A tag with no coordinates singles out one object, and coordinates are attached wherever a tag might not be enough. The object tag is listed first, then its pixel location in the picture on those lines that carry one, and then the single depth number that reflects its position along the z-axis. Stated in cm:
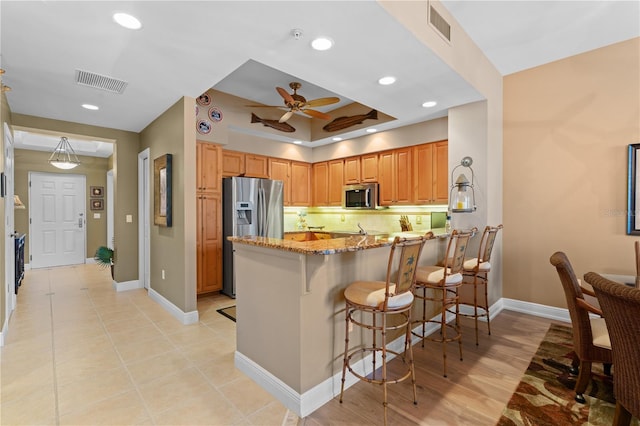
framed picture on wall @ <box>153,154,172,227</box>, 375
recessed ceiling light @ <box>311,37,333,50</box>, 226
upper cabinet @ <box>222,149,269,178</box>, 495
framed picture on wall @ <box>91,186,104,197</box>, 722
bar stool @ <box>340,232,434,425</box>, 185
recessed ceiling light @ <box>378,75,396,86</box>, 295
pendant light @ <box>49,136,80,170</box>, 576
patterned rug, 186
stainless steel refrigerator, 453
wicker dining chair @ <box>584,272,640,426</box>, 129
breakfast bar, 194
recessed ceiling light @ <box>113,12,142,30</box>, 205
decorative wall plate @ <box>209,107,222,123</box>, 453
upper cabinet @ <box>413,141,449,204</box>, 442
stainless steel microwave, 521
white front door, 655
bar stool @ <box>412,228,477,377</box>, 252
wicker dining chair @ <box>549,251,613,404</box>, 193
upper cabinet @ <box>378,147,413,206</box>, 485
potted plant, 514
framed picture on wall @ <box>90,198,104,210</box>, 725
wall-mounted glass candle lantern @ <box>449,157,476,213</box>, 356
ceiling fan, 354
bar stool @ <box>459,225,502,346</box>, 297
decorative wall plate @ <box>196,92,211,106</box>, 439
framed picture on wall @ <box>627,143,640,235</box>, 307
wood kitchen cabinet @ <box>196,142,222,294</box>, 442
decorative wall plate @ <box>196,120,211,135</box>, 439
